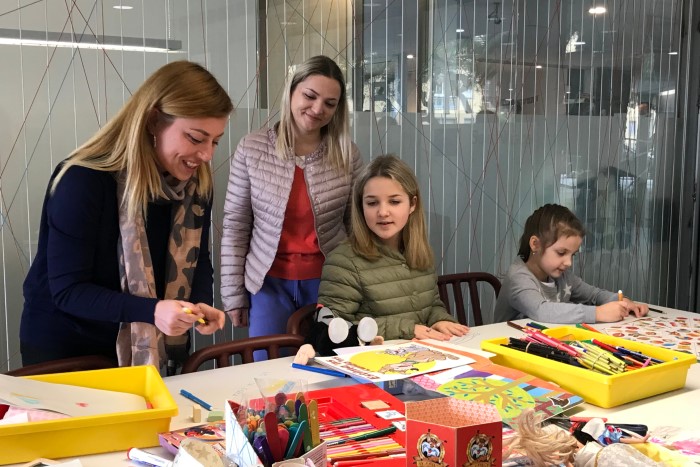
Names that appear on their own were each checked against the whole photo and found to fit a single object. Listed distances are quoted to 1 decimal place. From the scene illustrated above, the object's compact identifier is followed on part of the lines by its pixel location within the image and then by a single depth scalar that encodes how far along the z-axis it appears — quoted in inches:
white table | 51.3
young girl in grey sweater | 91.4
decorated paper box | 36.4
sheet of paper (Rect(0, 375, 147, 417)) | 46.7
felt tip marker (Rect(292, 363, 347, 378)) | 61.9
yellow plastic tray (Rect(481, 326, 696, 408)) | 54.9
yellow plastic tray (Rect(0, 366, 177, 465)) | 43.9
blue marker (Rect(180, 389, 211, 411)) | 54.5
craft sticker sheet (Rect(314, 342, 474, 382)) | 58.9
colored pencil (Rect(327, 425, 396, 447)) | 45.9
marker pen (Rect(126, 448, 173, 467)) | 43.5
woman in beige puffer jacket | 94.1
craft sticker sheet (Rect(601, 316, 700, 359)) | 76.5
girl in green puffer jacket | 83.9
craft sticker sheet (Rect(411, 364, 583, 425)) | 51.8
